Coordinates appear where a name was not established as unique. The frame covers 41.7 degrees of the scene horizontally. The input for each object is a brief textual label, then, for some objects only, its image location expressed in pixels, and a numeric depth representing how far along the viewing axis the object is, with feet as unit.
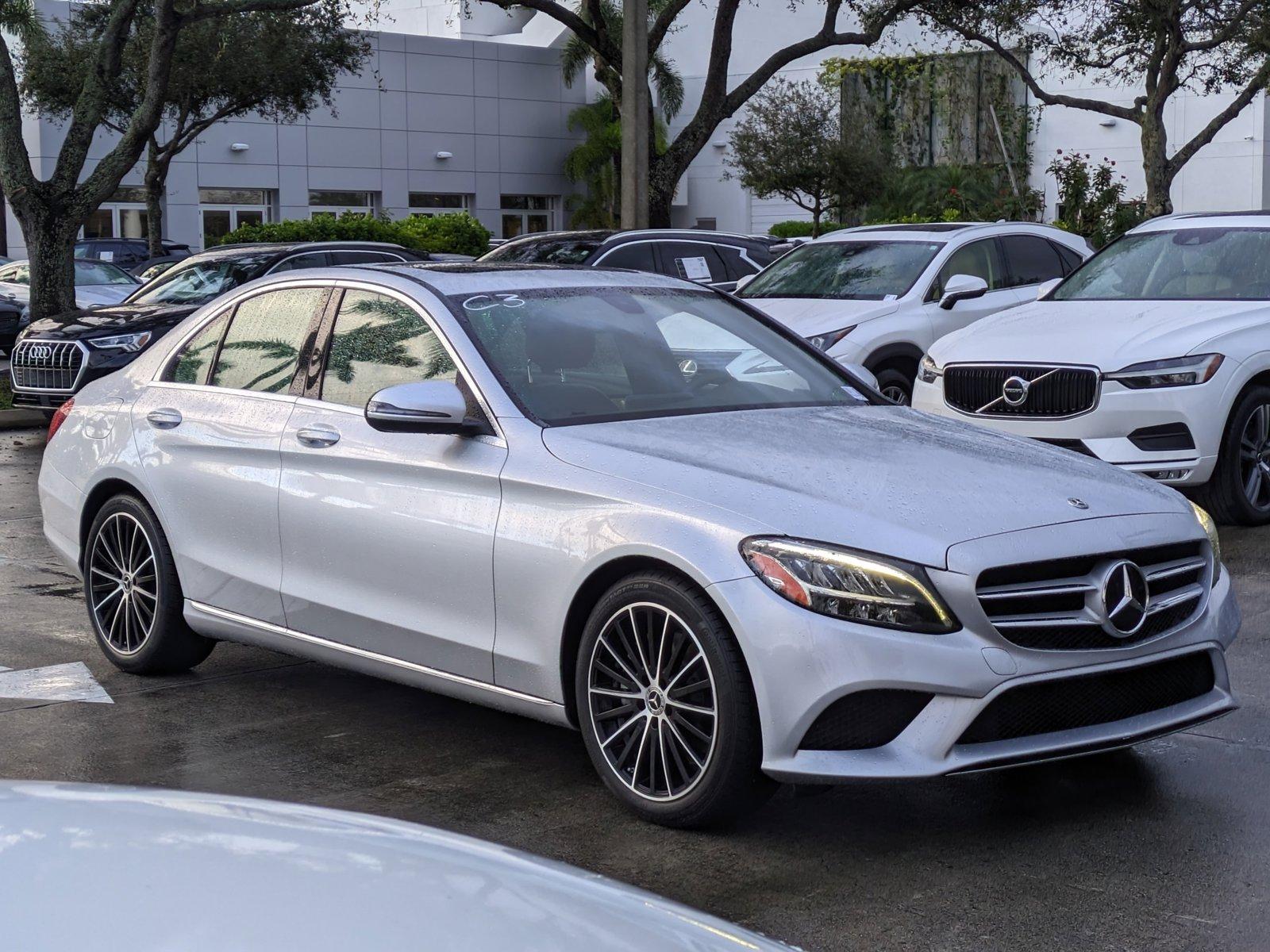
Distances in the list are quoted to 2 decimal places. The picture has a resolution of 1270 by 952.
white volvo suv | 29.73
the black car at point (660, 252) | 51.39
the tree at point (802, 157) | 144.56
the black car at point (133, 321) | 47.44
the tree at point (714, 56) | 74.49
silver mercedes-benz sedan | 13.98
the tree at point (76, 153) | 60.03
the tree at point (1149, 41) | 79.10
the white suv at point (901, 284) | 39.86
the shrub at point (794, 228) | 153.89
